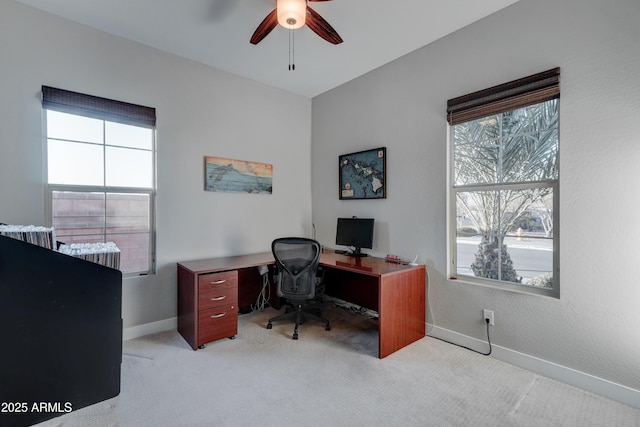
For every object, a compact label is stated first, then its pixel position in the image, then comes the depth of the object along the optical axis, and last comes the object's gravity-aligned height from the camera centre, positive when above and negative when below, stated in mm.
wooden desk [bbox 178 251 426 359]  2502 -755
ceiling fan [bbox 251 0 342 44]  1845 +1309
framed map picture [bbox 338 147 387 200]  3279 +449
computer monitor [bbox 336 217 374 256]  3296 -250
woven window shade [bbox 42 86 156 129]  2383 +920
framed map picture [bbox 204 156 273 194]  3270 +431
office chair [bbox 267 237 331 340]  2869 -558
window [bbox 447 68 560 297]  2213 +226
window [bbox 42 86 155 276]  2461 +357
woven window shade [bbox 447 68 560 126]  2129 +918
